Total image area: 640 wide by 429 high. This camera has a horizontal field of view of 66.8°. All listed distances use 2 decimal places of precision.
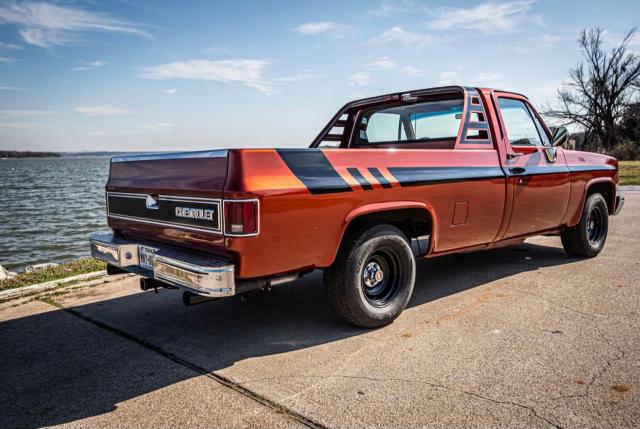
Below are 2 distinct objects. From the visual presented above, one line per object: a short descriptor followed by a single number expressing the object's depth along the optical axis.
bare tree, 39.00
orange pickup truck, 2.90
